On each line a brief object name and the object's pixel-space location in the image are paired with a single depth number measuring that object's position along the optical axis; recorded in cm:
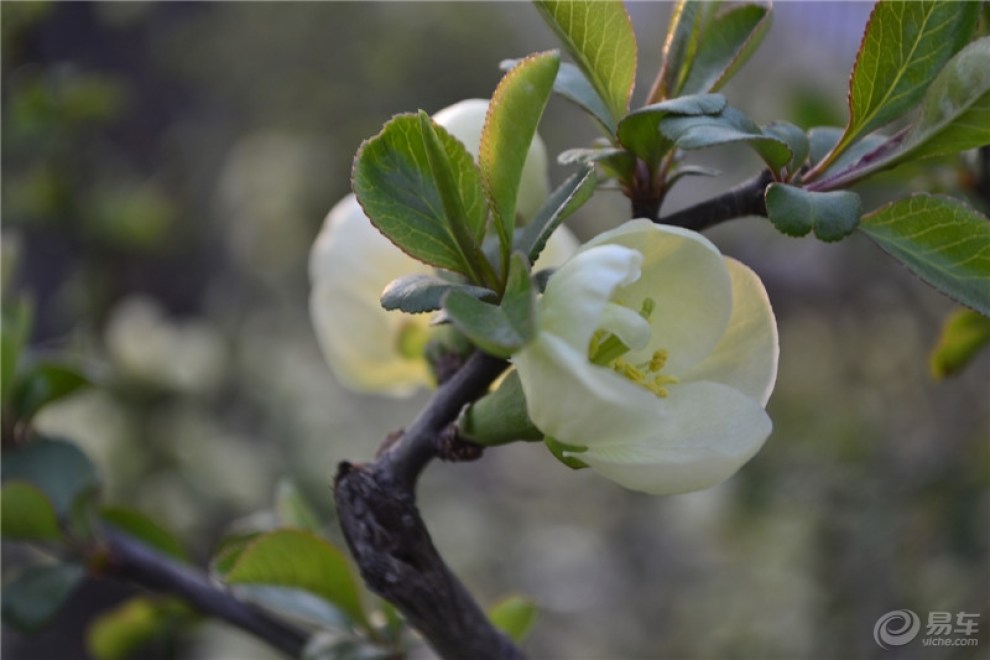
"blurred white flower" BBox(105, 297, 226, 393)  101
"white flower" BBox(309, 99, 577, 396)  53
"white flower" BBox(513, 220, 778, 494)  45
